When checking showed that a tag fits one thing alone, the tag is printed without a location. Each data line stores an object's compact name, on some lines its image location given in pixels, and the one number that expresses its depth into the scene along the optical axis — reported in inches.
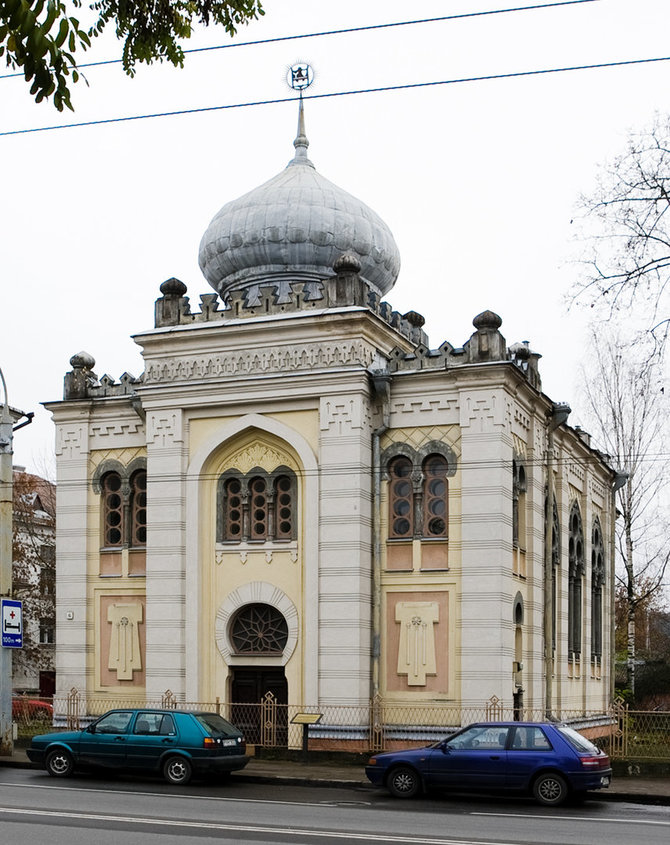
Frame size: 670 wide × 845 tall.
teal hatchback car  724.0
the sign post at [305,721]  849.5
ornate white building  895.1
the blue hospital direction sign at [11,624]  881.5
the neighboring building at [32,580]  1713.8
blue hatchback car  647.1
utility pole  882.8
